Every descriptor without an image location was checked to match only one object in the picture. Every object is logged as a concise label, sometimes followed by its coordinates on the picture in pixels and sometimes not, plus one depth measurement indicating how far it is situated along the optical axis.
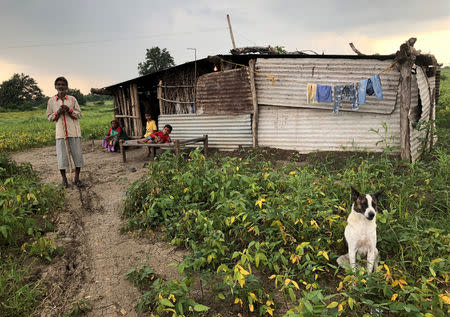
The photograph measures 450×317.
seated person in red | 8.21
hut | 6.66
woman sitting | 10.33
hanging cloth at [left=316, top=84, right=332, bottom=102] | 6.96
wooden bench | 7.35
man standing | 5.32
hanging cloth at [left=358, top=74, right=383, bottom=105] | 6.26
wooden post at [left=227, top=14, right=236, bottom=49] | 10.88
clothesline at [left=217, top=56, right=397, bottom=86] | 7.43
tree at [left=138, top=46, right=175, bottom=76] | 43.69
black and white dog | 2.69
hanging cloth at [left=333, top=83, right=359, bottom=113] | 6.62
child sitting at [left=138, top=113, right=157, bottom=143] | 9.11
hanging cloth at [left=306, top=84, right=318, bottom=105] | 7.07
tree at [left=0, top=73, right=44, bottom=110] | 46.78
